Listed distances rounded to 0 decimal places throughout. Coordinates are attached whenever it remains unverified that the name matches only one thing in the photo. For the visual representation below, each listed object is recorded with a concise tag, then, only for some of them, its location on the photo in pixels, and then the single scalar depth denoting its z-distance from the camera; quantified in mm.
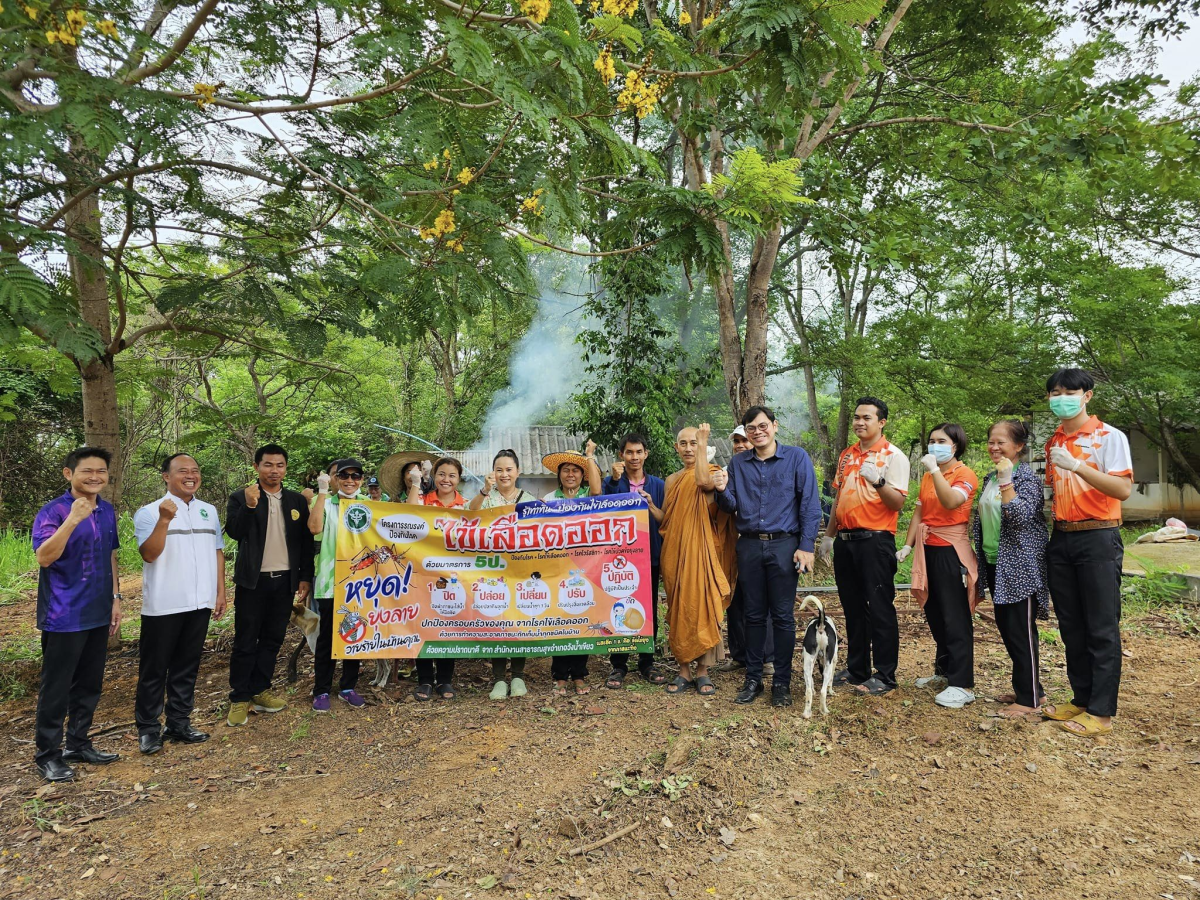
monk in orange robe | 4961
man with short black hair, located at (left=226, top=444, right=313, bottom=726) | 4836
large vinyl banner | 5191
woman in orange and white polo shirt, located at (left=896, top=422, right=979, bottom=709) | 4465
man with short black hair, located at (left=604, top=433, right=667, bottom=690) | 5367
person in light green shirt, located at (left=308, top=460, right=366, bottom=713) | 5098
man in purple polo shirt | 4027
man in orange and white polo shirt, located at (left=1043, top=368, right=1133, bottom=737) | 3828
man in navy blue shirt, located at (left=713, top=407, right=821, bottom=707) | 4688
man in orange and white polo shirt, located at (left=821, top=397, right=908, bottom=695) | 4609
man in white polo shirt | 4367
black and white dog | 4387
